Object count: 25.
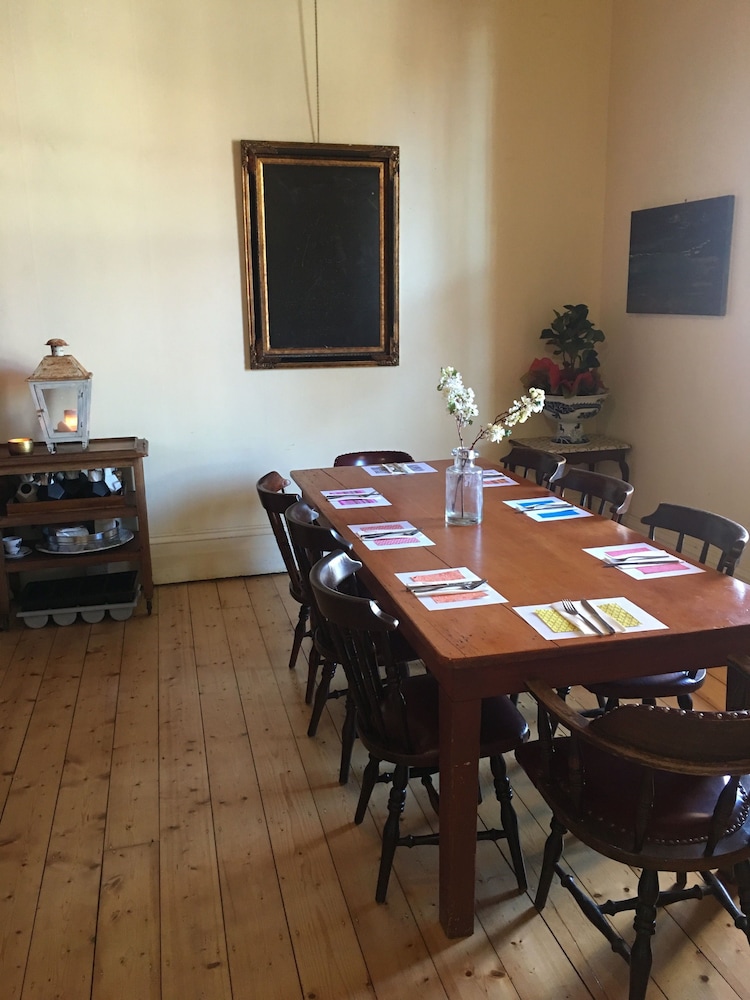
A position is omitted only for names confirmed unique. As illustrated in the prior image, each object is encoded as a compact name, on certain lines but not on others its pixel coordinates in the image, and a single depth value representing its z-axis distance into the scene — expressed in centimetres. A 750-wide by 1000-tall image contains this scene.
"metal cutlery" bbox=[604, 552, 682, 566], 229
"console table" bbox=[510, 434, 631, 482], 444
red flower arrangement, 446
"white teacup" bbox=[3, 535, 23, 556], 379
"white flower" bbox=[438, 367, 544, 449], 257
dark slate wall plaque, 370
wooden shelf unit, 366
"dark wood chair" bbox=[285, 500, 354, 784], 238
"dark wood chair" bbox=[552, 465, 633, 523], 286
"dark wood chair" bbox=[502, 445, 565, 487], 340
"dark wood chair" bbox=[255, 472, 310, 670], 283
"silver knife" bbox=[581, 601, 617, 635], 182
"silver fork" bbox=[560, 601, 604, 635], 185
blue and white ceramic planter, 444
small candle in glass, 370
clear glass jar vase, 264
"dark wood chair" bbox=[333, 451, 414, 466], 384
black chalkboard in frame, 413
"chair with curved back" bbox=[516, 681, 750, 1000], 147
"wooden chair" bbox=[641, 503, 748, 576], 234
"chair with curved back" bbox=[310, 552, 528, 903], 187
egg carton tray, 379
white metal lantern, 365
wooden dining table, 176
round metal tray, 381
